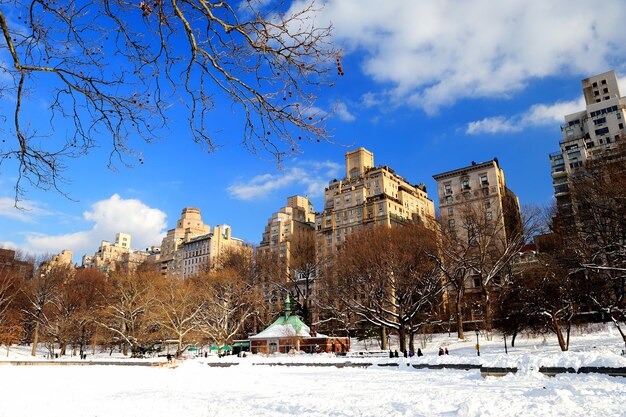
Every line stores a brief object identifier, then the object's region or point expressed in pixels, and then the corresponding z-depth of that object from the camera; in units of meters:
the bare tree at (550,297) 35.50
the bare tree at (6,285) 55.54
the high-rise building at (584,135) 82.25
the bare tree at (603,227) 33.28
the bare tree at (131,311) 50.84
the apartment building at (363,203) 98.44
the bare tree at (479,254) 50.44
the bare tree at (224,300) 51.41
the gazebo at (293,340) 46.47
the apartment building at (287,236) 68.69
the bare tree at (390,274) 44.50
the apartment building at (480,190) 84.44
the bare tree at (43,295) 57.03
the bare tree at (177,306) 47.47
